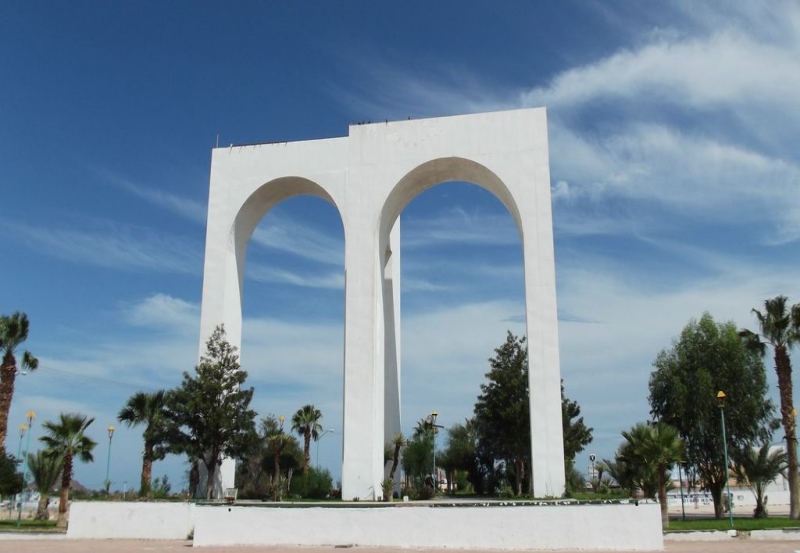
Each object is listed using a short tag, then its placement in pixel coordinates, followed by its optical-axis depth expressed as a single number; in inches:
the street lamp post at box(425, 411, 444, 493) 1061.8
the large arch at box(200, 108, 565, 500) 794.8
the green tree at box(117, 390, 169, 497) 773.9
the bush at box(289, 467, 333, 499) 889.5
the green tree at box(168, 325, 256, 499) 767.1
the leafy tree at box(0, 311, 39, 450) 880.9
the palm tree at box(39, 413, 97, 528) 796.6
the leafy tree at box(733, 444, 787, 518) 927.0
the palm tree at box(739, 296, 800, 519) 851.4
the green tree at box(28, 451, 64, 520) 845.2
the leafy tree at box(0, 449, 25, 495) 865.6
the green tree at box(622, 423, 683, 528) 689.6
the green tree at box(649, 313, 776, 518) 959.0
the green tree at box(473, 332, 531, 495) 1028.5
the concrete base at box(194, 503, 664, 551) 516.4
